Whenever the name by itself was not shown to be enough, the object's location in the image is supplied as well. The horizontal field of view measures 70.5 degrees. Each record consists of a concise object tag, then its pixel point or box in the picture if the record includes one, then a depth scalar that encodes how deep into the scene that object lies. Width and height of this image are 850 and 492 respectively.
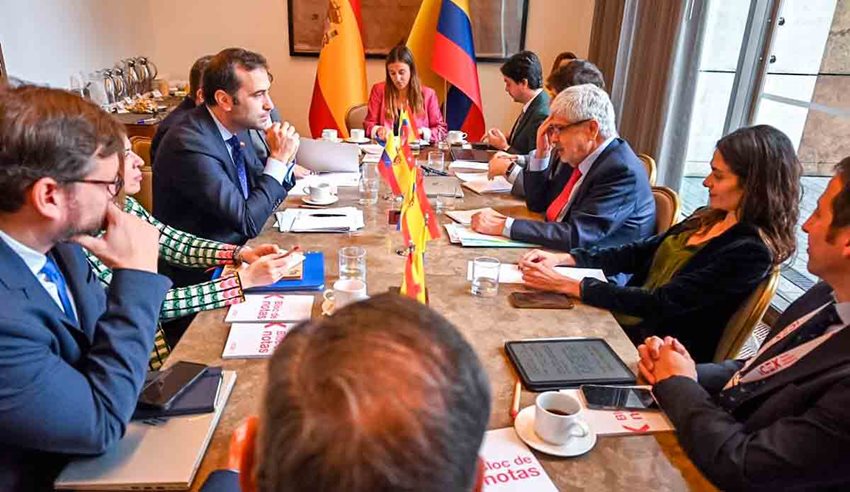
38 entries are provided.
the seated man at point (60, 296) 0.84
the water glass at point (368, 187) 2.32
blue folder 1.52
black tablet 1.17
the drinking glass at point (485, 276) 1.55
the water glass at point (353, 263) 1.59
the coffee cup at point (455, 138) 3.43
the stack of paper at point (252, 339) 1.22
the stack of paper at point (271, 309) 1.37
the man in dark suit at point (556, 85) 2.62
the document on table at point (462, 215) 2.13
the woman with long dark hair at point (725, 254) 1.49
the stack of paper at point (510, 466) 0.90
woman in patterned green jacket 1.42
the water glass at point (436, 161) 2.80
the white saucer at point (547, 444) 0.97
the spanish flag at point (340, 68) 4.36
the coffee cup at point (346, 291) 1.37
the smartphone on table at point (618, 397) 1.09
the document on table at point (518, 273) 1.65
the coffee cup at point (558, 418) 0.97
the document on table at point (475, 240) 1.92
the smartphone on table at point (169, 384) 1.01
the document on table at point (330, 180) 2.48
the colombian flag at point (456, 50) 4.15
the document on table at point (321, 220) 1.97
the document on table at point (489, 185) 2.59
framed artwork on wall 4.75
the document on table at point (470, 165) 2.92
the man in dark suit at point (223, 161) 1.96
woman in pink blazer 3.72
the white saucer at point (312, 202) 2.23
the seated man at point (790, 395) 0.89
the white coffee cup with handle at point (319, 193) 2.25
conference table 0.94
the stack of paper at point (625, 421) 1.03
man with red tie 1.99
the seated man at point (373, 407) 0.42
